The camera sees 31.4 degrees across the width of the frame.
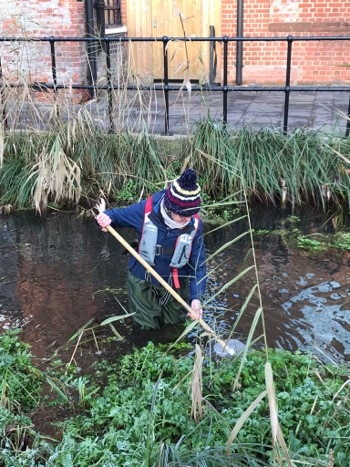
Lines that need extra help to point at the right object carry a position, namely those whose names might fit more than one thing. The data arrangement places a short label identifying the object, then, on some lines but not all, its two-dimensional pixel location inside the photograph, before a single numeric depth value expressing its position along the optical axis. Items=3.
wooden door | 10.77
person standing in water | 3.45
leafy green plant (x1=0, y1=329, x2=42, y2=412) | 3.12
